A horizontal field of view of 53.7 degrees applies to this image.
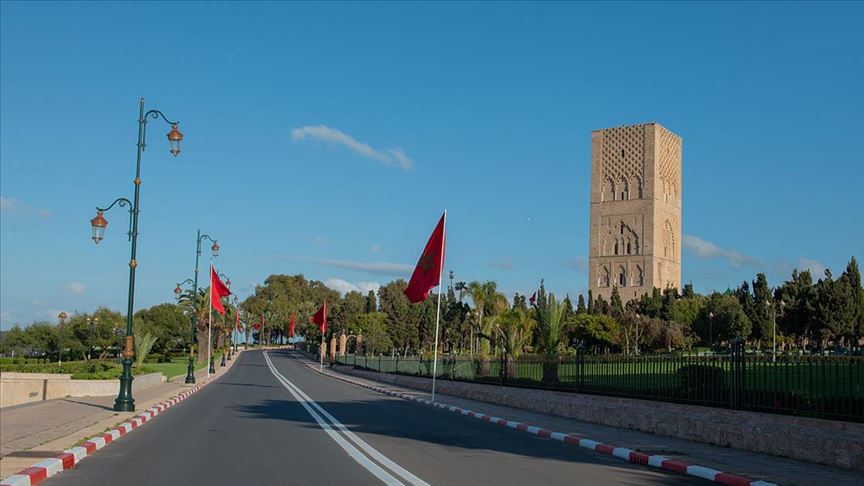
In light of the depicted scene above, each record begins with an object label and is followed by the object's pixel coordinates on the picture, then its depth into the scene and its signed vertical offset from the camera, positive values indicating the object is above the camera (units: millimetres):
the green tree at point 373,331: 100875 -1282
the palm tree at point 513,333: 30355 -370
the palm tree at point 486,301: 47344 +1842
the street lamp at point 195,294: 44125 +1377
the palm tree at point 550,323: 34719 +135
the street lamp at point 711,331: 85938 +51
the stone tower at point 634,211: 132375 +18716
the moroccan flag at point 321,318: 67062 +113
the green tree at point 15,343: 105250 -4026
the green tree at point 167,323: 107188 -971
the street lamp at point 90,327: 96812 -1674
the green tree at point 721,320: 83625 +1196
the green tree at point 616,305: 102375 +2984
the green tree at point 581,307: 109025 +2693
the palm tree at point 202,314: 81875 +164
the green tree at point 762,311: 82875 +2149
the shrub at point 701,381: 16797 -1010
